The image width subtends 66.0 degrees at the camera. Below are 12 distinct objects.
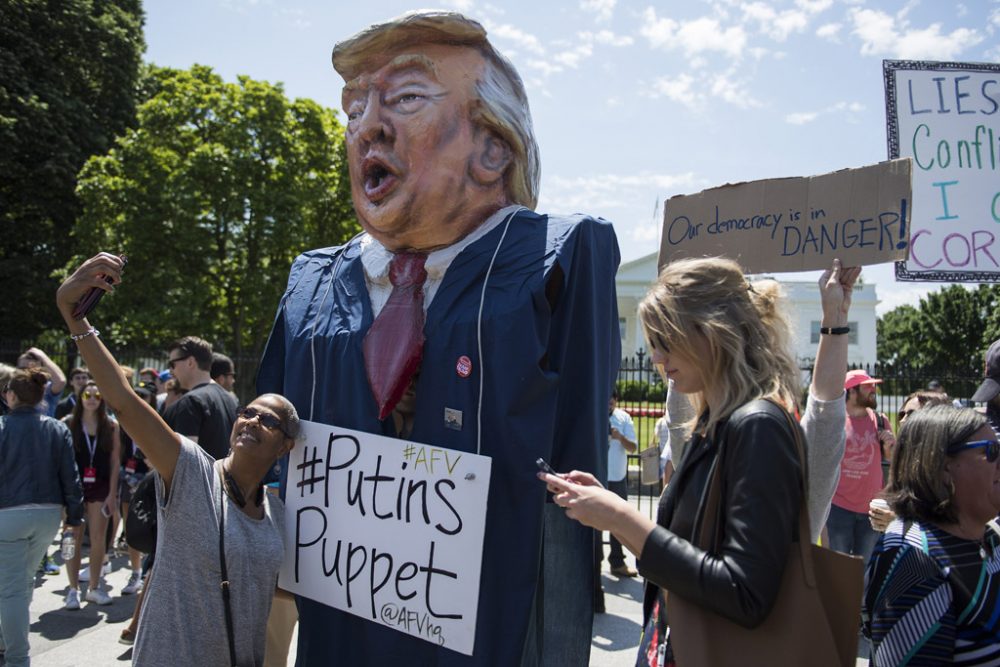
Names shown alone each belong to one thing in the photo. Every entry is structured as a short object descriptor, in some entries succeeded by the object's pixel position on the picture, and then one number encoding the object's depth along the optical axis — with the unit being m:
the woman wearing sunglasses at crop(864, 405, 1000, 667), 1.93
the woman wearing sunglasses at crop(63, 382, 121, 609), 6.03
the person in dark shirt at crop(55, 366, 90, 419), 7.57
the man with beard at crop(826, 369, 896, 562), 5.04
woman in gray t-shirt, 2.30
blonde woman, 1.50
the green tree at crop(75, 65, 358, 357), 15.94
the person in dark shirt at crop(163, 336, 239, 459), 4.95
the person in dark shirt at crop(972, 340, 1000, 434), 3.04
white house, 33.34
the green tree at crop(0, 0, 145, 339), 16.61
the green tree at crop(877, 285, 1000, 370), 28.56
